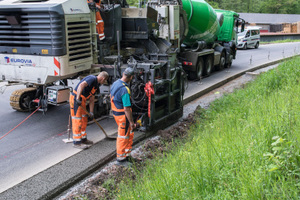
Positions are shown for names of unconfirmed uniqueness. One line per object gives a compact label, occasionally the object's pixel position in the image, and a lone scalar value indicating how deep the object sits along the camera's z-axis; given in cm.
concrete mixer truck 675
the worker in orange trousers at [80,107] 616
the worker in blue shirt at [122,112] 533
